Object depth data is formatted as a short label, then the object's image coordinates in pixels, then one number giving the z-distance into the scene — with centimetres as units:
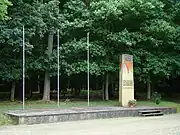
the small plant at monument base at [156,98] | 2455
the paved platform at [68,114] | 1582
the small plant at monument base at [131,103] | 2148
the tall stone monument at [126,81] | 2144
